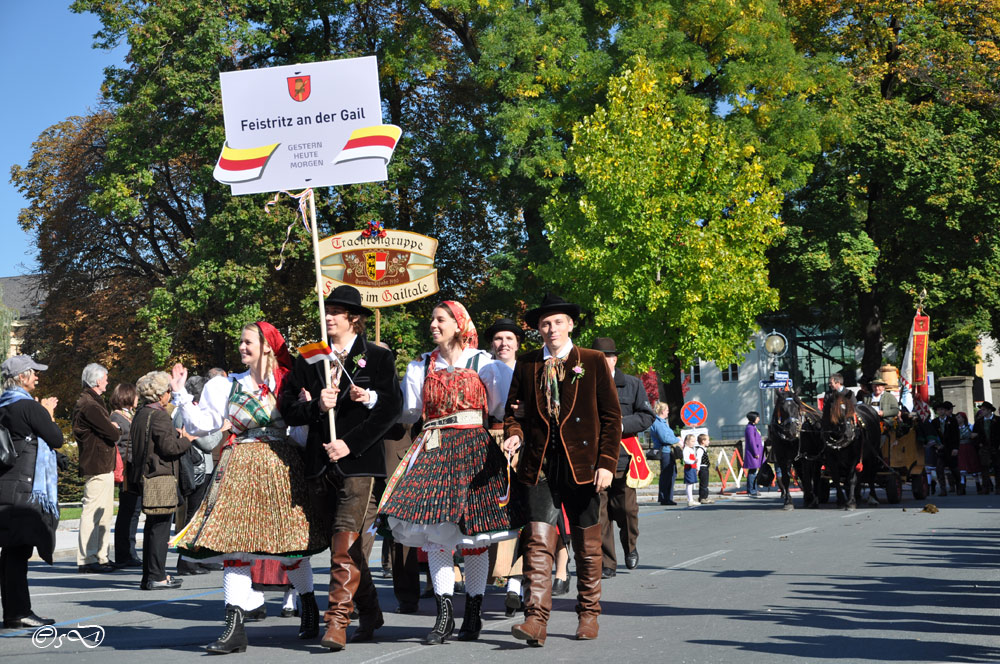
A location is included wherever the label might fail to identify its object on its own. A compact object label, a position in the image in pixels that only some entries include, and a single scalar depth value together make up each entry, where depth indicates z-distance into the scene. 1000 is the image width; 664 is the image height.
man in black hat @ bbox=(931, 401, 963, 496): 24.41
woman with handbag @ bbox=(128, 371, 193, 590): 11.32
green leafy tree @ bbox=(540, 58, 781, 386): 31.16
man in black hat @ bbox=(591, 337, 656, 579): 10.77
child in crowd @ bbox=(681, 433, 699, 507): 24.42
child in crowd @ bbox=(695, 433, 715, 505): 24.69
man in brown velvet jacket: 7.45
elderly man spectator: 12.86
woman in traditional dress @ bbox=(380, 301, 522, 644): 7.41
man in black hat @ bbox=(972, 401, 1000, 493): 24.84
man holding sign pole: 7.28
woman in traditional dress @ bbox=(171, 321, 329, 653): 7.30
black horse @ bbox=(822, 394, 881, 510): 19.77
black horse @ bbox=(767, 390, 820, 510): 20.33
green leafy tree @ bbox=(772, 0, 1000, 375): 37.16
